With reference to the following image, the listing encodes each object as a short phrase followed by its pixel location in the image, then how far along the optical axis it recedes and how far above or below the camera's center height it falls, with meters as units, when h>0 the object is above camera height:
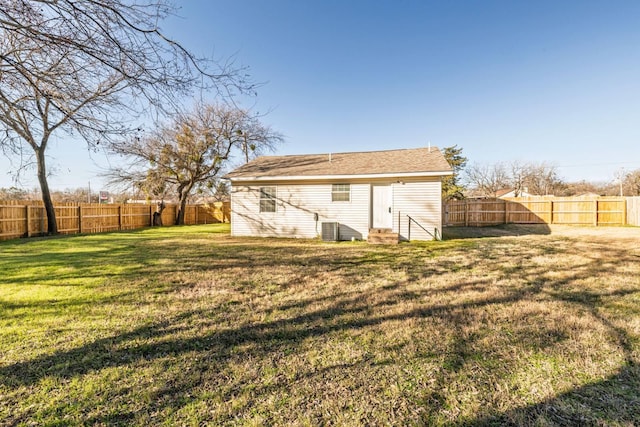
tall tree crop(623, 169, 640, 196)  31.61 +3.18
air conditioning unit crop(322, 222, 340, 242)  10.48 -0.81
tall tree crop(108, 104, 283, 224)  17.47 +3.78
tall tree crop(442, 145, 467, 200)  26.24 +4.85
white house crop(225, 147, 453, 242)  10.04 +0.53
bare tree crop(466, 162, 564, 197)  37.03 +4.40
